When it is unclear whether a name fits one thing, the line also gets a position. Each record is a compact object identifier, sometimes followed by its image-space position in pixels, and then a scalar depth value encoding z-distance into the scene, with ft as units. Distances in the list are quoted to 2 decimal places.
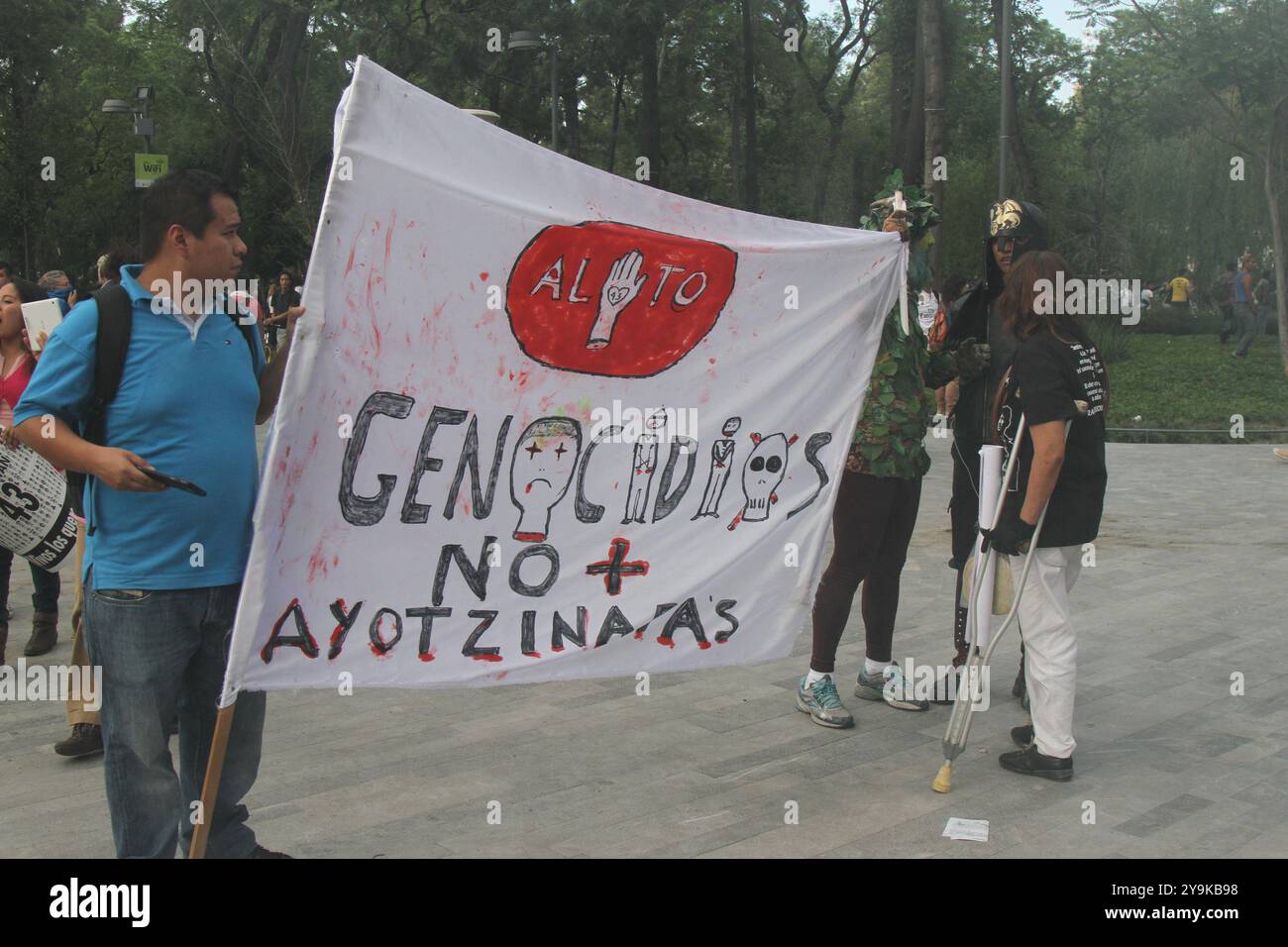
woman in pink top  19.16
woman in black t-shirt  14.84
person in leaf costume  16.67
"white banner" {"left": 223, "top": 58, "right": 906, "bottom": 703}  11.48
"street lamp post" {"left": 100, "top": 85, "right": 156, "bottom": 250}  72.84
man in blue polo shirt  10.43
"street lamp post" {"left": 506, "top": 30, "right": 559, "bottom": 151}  68.44
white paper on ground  13.51
